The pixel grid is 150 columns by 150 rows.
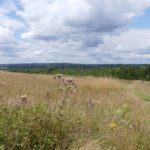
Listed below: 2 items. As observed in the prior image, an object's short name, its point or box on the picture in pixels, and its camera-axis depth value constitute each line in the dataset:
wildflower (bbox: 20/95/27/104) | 2.26
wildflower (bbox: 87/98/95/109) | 2.93
